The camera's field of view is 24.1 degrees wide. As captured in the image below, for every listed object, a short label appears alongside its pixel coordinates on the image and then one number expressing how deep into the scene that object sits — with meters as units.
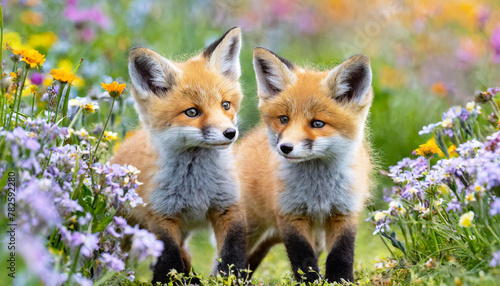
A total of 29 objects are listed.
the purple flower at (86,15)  12.89
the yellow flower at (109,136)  6.48
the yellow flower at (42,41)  10.83
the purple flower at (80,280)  4.03
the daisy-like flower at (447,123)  5.96
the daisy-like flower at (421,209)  5.44
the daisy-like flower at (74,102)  6.62
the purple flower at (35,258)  2.98
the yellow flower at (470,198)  4.83
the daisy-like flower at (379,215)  5.34
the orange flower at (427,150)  6.31
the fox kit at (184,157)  6.19
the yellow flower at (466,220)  4.58
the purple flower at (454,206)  5.55
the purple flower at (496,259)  4.04
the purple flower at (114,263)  4.26
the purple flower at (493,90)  6.21
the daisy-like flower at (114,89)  5.38
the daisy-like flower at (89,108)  6.03
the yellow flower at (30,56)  5.40
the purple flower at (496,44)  11.45
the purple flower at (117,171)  5.11
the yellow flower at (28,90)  6.13
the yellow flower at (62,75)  5.57
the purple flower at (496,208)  4.05
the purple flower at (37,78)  8.33
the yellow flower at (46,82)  7.13
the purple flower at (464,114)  6.02
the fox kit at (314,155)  6.21
